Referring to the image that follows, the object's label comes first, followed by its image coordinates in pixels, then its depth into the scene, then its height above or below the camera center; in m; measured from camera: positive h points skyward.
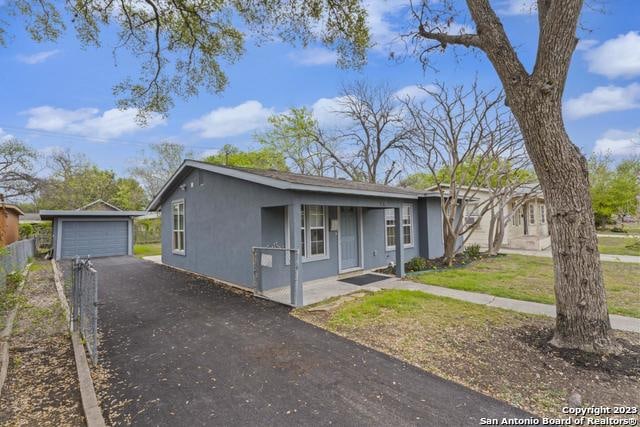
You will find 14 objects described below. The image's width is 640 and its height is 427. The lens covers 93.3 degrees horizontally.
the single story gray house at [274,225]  6.84 +0.05
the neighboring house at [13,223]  14.73 +0.58
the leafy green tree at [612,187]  23.73 +2.61
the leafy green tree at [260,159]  25.44 +5.91
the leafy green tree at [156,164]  32.28 +7.23
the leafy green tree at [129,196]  30.89 +3.70
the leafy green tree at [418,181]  28.67 +4.66
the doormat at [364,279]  8.24 -1.53
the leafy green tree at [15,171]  21.38 +4.52
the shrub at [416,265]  9.97 -1.37
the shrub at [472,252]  12.36 -1.20
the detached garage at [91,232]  14.83 -0.03
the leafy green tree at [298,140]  24.14 +7.14
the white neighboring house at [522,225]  15.62 -0.21
